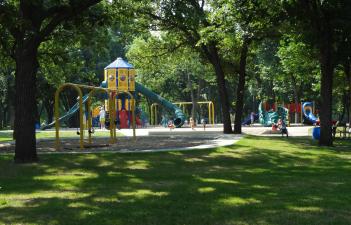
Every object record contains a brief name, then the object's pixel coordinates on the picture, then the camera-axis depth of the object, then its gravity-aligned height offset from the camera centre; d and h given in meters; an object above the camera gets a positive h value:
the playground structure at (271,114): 40.41 +0.59
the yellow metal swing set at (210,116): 46.14 +0.73
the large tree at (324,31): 19.19 +3.31
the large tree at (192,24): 22.78 +4.64
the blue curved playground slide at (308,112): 44.71 +0.79
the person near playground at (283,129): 24.97 -0.34
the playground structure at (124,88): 38.84 +2.59
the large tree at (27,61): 14.27 +1.75
